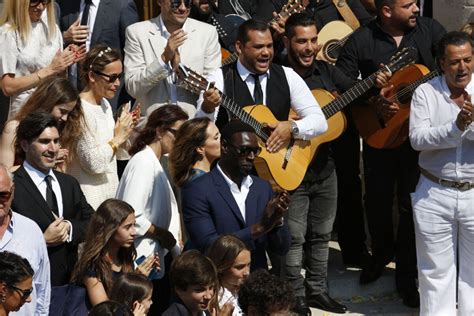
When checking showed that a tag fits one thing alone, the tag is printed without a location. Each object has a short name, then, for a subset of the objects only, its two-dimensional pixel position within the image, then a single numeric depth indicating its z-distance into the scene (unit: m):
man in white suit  20.52
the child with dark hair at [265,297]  14.77
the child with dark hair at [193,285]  15.83
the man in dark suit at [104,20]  21.70
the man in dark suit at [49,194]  16.84
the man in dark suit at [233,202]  17.70
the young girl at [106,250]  16.44
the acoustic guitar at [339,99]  21.06
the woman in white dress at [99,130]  18.87
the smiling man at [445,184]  19.59
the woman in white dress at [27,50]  19.80
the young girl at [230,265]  16.64
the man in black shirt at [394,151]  21.53
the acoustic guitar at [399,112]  21.14
